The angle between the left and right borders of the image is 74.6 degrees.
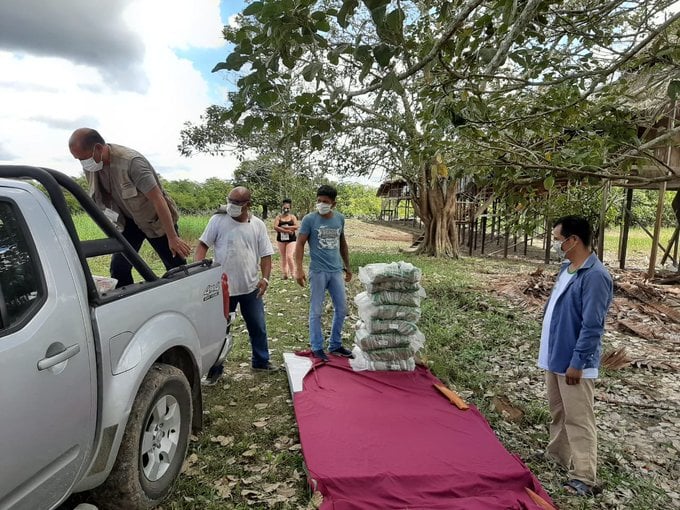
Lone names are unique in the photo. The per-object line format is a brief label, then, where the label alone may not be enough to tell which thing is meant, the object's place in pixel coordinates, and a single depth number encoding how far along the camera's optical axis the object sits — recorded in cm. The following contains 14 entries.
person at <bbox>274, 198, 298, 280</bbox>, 1031
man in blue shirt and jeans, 520
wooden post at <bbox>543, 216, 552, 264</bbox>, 1422
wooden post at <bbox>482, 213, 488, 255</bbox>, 1931
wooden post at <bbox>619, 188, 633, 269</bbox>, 1285
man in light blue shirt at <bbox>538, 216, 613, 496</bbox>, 304
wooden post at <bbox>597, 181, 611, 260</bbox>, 1229
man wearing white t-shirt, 459
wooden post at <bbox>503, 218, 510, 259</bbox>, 1264
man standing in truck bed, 356
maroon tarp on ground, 285
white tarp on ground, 443
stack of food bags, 486
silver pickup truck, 174
